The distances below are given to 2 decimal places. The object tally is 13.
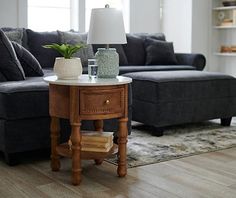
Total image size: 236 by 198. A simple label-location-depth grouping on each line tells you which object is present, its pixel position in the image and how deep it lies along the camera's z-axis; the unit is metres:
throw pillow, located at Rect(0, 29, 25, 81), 2.92
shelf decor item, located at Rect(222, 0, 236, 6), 5.82
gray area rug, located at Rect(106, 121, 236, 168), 2.90
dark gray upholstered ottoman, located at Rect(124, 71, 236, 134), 3.47
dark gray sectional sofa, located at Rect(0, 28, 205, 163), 2.62
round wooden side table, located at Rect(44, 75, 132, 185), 2.26
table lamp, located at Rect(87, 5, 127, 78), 2.45
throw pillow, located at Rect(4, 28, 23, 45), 4.03
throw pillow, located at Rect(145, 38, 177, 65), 5.14
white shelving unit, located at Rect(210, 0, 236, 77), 5.99
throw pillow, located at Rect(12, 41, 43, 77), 3.21
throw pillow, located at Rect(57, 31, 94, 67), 4.45
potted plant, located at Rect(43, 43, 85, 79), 2.42
